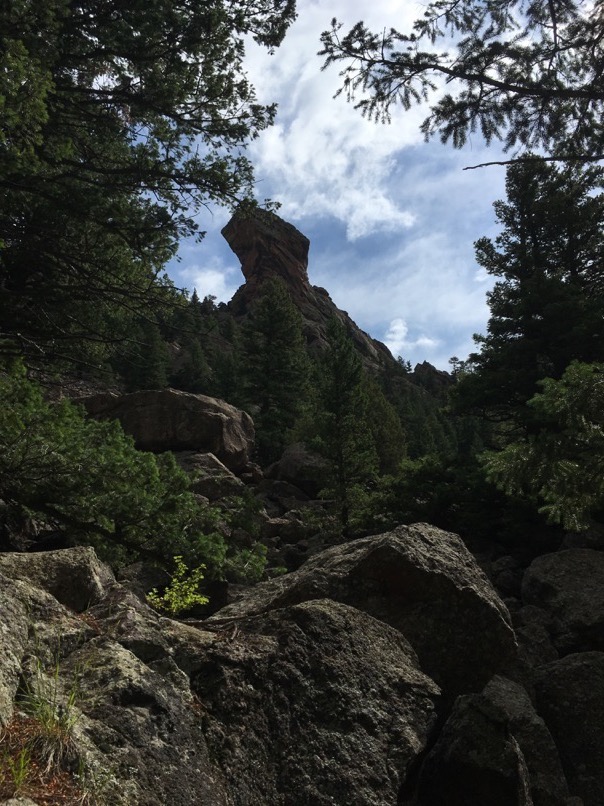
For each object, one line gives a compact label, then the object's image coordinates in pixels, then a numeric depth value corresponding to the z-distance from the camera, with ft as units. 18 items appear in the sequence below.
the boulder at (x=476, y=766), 13.82
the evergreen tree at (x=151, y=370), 155.84
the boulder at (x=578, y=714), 18.35
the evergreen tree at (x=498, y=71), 25.40
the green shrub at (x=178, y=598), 20.07
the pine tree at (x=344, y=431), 86.38
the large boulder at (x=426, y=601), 19.29
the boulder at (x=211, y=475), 78.74
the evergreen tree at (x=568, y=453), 25.66
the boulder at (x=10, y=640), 9.29
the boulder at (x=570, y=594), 31.63
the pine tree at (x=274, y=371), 130.82
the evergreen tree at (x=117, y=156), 27.61
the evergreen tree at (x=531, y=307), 57.62
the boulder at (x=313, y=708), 11.73
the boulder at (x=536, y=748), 16.42
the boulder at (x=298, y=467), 103.00
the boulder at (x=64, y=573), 16.74
